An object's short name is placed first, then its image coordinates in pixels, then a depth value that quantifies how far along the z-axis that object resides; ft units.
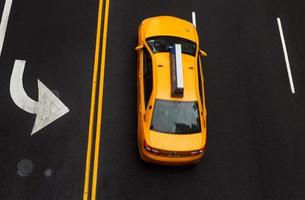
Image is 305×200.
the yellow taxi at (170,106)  29.78
